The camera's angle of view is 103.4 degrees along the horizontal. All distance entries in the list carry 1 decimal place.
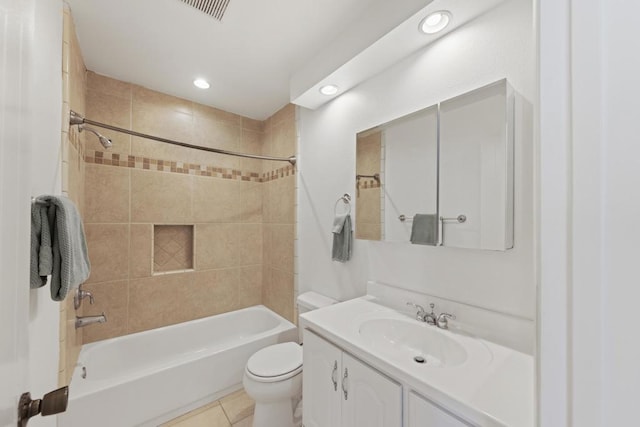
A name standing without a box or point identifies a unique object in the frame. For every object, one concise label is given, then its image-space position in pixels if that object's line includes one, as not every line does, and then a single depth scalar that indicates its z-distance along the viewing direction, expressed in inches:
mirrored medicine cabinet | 41.6
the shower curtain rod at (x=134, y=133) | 56.1
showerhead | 61.7
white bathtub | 58.2
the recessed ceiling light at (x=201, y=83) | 81.5
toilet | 58.5
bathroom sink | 43.0
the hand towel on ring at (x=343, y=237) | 69.7
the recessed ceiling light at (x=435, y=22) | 44.9
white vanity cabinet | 35.8
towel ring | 70.9
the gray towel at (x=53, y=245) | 30.6
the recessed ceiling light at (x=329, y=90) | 70.1
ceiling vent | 51.9
